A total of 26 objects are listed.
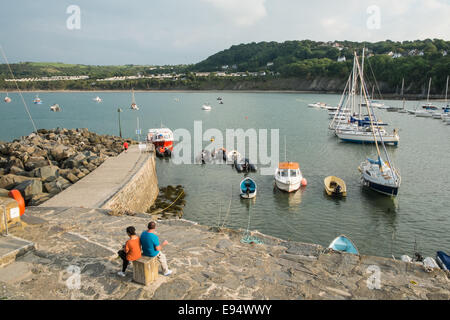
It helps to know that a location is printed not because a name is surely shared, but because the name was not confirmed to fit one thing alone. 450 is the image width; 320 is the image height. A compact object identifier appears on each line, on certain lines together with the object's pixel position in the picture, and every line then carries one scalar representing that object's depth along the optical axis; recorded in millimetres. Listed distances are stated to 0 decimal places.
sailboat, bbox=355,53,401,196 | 23484
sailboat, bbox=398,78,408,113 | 84838
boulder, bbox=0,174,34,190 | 17378
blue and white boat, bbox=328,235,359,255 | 13914
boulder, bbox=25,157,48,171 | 21875
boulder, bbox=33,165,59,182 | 18828
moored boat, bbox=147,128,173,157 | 37344
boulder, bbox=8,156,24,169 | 22109
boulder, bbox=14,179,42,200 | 15684
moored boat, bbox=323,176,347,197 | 23438
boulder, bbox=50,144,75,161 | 24938
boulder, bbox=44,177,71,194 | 17219
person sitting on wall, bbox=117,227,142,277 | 7363
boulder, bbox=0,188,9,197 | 15055
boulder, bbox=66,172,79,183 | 19219
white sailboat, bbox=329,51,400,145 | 43312
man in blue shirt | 7418
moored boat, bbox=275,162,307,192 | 23859
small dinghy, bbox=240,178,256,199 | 22984
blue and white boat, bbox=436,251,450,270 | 13281
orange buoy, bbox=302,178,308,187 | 25797
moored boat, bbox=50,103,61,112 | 95962
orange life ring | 10688
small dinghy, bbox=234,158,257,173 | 29922
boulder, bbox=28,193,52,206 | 15305
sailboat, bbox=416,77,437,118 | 75638
